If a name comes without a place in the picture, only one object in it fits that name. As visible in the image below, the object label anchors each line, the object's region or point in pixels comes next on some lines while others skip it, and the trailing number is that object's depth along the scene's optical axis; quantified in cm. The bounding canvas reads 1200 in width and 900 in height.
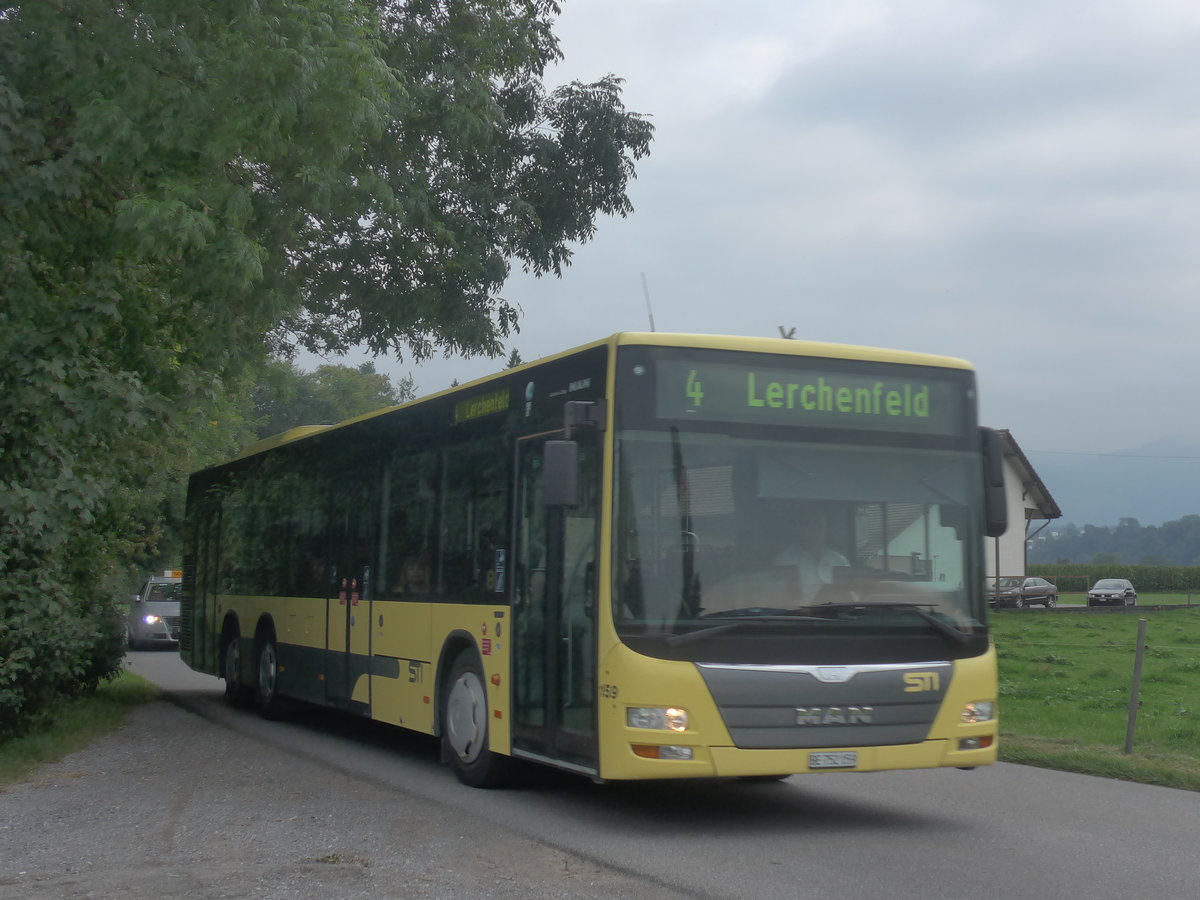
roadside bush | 1244
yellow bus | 856
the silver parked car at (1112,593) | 6494
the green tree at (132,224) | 1188
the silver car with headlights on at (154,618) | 3588
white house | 7144
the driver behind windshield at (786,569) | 866
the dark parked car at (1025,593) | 6419
